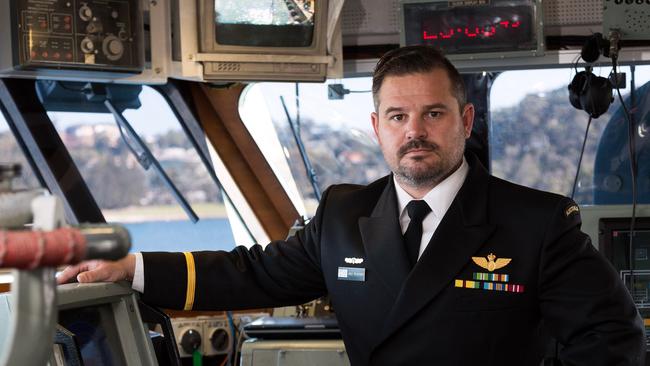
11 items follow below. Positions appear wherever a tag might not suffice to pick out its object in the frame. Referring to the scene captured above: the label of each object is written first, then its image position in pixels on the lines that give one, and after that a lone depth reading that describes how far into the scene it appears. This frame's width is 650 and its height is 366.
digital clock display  3.97
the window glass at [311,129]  4.70
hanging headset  3.88
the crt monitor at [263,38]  3.65
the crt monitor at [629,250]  3.39
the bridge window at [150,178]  4.41
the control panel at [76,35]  3.33
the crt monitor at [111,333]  2.21
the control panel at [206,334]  3.98
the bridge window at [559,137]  4.53
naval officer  2.37
